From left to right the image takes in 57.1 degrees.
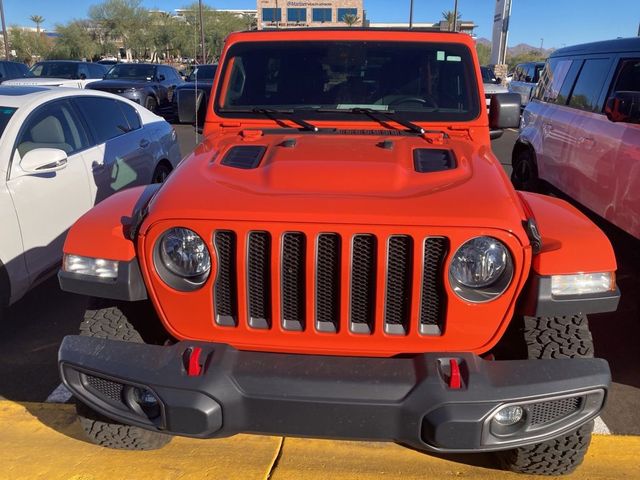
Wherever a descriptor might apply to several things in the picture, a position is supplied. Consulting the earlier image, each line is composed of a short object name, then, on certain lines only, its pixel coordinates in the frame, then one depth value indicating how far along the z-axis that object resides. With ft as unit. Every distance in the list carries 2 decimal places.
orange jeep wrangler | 6.95
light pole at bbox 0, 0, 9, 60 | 108.26
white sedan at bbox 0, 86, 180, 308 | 12.78
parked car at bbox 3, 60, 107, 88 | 54.95
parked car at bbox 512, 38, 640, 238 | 14.16
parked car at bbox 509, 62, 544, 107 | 60.19
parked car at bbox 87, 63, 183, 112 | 51.03
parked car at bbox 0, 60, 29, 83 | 58.70
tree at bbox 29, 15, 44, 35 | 208.21
